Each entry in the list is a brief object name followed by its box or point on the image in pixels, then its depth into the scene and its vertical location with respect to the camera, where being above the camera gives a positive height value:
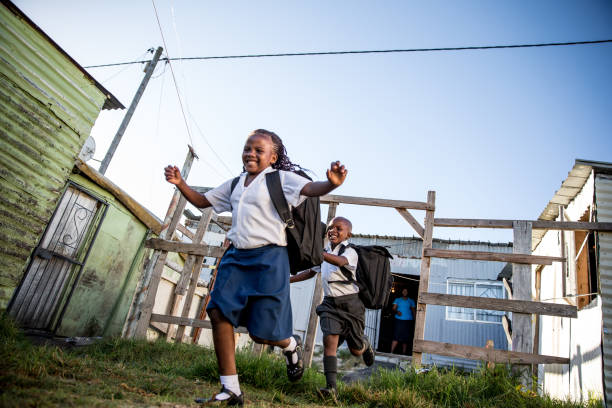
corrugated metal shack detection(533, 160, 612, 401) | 5.20 +1.57
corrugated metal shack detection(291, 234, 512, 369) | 14.73 +2.20
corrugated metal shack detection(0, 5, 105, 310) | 4.60 +1.54
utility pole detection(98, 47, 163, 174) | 12.89 +5.59
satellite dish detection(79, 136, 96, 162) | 6.90 +2.14
